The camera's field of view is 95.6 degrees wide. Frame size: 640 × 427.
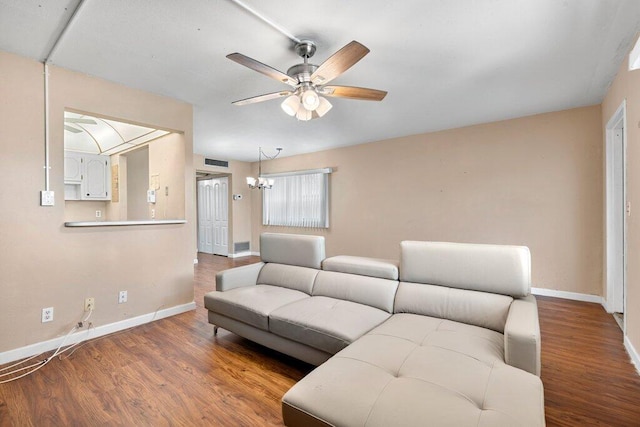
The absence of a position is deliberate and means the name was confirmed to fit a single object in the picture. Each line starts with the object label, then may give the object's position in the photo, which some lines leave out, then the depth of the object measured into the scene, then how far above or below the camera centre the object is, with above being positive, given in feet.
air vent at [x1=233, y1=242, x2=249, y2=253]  23.50 -2.72
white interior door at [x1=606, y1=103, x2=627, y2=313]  10.39 -0.26
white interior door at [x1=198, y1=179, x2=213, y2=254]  25.64 -0.26
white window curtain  19.99 +0.99
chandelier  19.45 +2.25
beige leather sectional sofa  3.79 -2.45
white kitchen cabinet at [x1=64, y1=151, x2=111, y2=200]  16.33 +2.28
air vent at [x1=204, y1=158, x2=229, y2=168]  21.66 +3.96
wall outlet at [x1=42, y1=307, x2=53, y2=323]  8.11 -2.78
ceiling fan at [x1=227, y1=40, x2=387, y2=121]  5.85 +3.10
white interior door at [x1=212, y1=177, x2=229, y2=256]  24.12 -0.17
